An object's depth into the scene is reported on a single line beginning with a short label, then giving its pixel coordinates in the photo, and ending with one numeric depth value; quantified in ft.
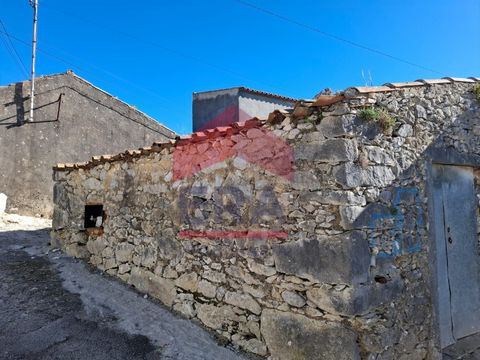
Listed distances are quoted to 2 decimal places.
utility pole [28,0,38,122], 33.91
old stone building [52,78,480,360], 9.66
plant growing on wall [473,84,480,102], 13.34
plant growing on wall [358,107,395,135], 10.04
